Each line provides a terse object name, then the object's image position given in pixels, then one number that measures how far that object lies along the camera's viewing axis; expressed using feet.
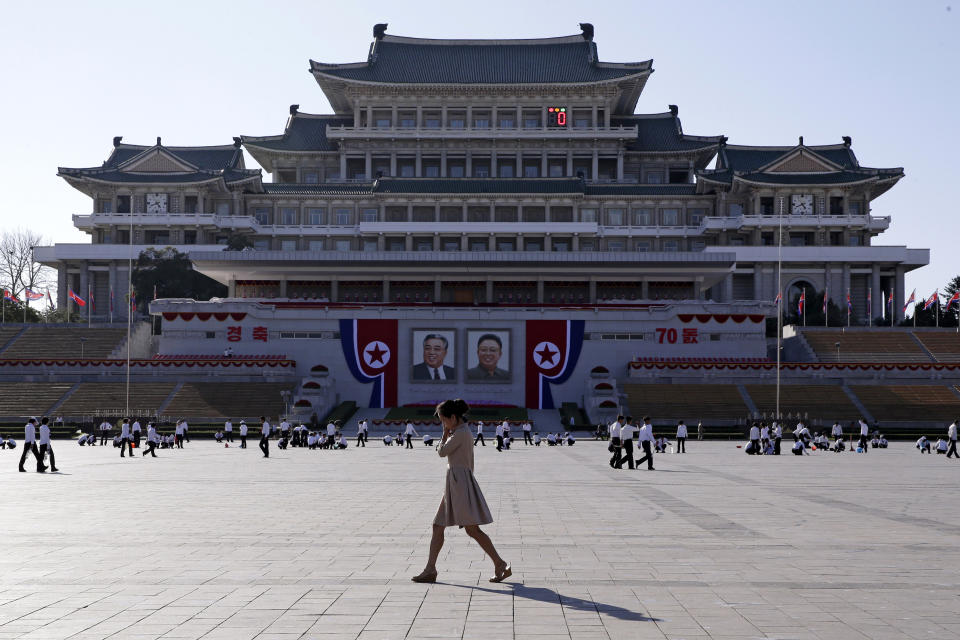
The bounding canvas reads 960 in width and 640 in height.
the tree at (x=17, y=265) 310.86
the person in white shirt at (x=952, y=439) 120.47
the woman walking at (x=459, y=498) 34.01
